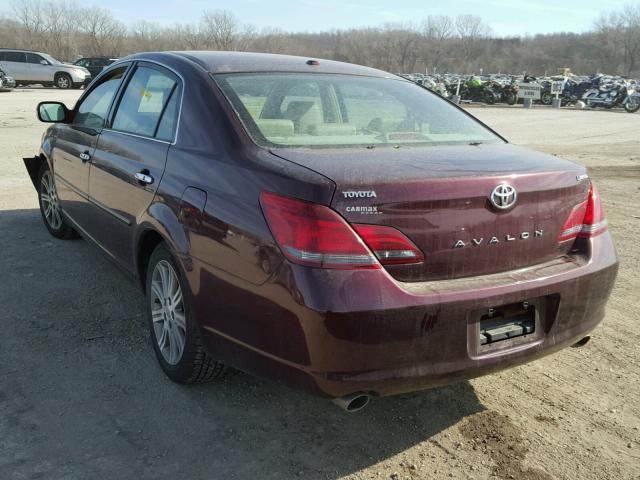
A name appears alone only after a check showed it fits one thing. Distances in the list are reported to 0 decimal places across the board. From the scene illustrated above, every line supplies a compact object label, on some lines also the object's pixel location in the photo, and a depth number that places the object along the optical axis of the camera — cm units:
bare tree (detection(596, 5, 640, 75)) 11994
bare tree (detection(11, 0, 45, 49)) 8988
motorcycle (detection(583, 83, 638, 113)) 3081
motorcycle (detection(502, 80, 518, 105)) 3366
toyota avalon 228
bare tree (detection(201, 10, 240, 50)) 10175
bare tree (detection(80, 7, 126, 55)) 8812
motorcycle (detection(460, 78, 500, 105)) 3428
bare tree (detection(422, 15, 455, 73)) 12862
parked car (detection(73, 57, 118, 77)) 3556
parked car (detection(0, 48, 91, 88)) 2997
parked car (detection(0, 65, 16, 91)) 2717
